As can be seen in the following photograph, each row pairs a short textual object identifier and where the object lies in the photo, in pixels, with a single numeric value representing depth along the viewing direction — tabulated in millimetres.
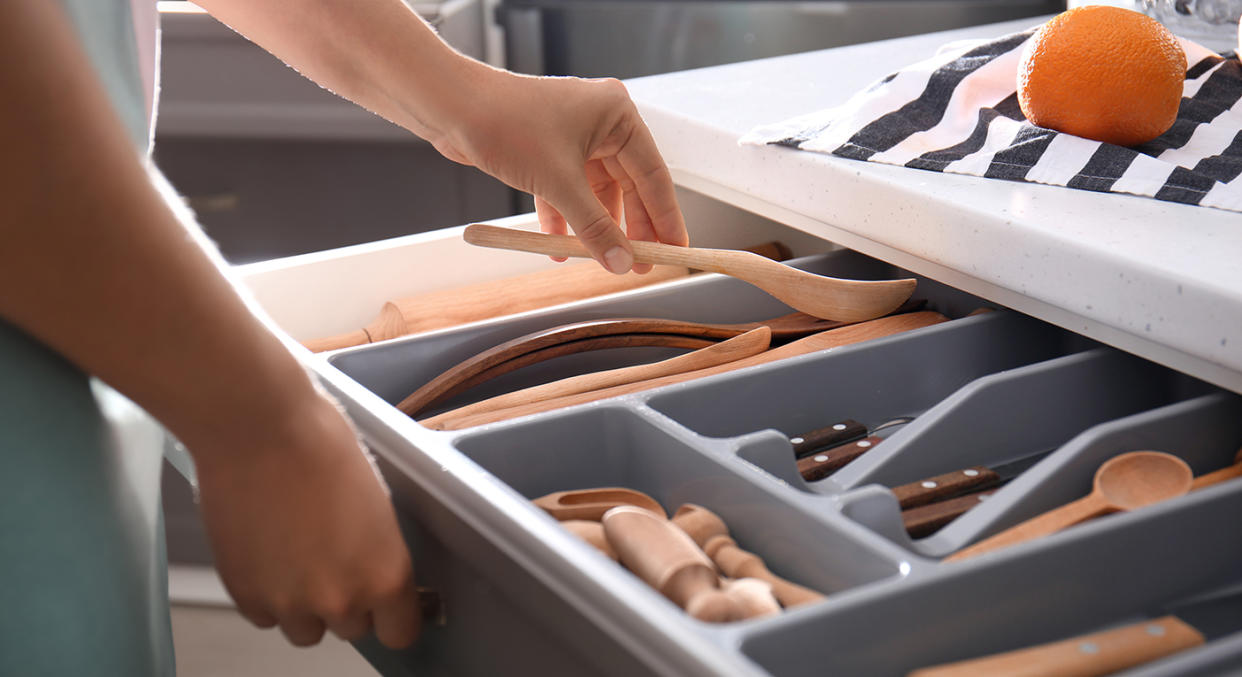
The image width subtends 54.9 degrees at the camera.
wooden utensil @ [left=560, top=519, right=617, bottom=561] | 567
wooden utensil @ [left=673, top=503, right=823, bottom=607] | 539
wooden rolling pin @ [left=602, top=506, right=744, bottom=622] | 496
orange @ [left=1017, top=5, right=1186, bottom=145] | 759
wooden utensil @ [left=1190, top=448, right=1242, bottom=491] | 622
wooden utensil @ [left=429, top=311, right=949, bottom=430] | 729
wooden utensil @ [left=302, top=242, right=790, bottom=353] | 895
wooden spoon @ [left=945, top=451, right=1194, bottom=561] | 572
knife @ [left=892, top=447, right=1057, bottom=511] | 639
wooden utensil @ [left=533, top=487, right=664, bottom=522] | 614
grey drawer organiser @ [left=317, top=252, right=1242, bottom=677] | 471
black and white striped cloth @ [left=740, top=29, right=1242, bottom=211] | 740
